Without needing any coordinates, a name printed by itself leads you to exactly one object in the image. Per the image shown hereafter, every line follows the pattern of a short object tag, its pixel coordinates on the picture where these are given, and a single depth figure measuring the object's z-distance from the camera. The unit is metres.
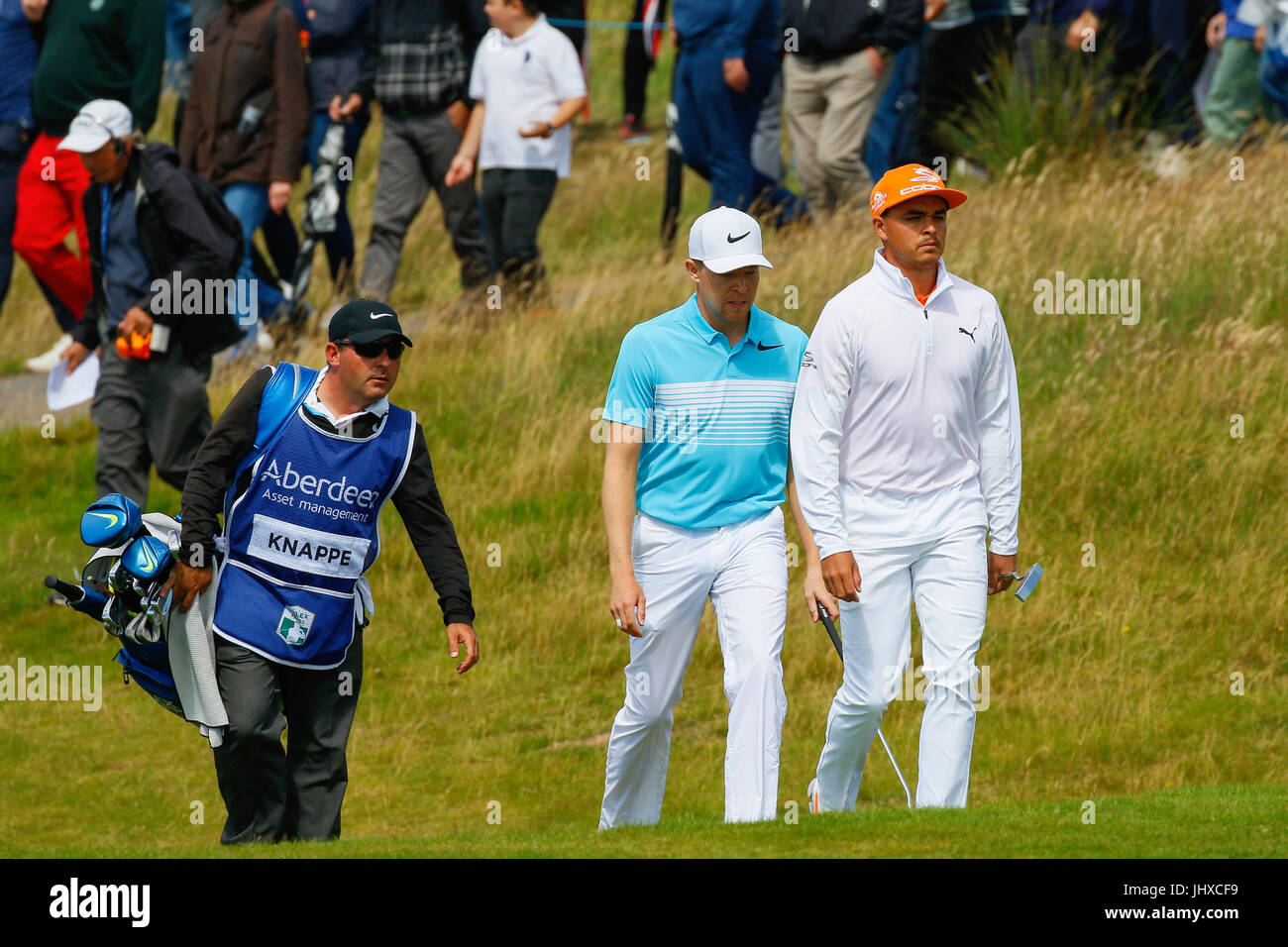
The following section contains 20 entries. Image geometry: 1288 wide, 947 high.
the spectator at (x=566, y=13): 19.69
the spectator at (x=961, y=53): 15.64
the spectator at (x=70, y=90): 14.18
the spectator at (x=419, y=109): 15.00
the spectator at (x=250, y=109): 14.50
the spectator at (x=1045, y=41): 15.98
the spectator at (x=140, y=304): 10.74
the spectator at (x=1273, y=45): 14.85
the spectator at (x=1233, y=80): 15.44
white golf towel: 7.71
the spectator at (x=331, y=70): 16.17
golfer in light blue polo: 7.95
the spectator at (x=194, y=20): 16.55
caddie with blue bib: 7.68
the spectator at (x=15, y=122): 15.15
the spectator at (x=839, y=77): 15.19
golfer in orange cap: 7.96
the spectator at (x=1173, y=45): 15.87
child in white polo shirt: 14.55
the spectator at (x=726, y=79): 15.03
